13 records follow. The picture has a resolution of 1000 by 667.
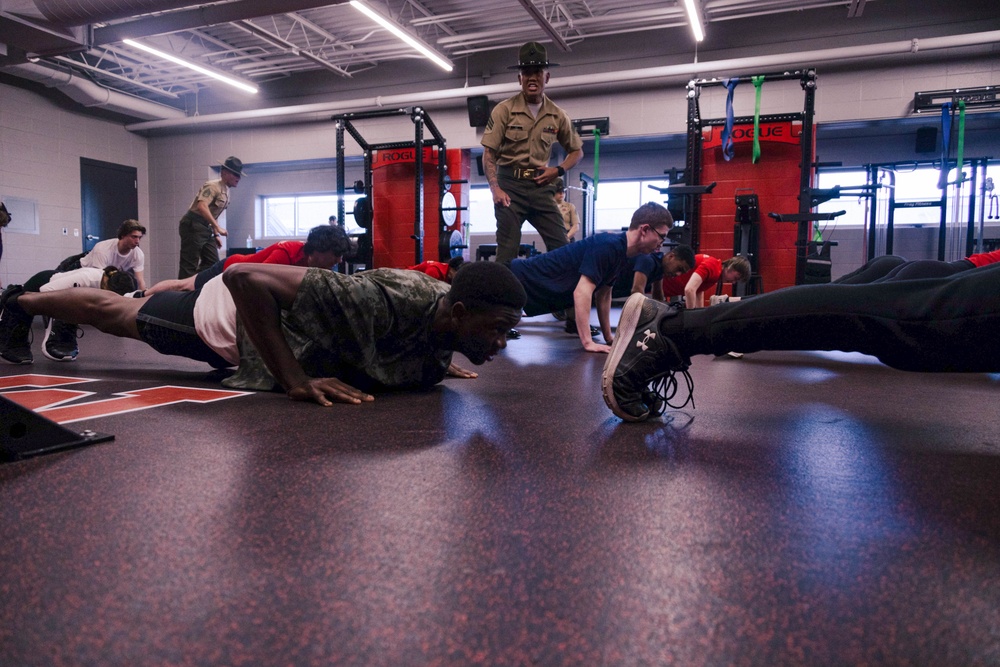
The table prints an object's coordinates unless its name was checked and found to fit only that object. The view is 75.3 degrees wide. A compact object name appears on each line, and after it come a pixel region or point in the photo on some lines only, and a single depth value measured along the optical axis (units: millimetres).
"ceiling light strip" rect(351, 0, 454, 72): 7120
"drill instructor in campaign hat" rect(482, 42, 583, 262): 3910
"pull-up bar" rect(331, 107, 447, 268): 6754
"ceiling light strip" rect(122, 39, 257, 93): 8289
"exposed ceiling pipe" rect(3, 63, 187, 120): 8922
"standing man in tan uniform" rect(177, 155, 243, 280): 5910
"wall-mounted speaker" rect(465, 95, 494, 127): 9141
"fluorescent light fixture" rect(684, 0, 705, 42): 7154
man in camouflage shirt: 1813
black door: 10477
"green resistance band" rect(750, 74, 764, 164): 5352
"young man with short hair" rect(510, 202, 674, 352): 3326
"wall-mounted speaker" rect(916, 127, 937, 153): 8289
